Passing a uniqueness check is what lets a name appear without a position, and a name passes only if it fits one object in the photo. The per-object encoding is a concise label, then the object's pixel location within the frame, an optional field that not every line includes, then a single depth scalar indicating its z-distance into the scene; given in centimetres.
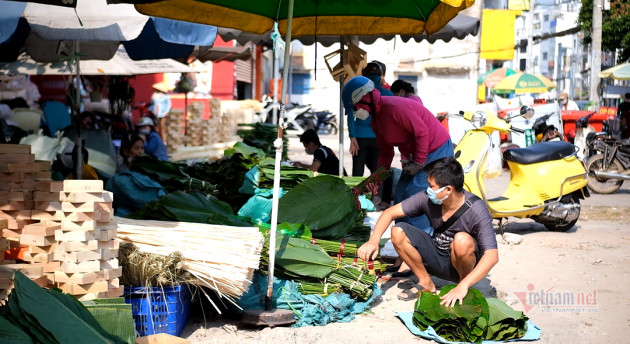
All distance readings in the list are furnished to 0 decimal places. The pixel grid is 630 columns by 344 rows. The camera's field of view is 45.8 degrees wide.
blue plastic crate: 455
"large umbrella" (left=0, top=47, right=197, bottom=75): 1064
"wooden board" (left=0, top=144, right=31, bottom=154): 445
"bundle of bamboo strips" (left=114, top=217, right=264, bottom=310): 464
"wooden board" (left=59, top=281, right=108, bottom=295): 417
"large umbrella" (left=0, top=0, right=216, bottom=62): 649
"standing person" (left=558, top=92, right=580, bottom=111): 2086
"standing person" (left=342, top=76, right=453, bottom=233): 620
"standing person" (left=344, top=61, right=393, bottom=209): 906
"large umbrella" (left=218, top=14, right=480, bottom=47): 1068
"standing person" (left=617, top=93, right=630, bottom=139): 1616
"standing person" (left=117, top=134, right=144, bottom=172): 940
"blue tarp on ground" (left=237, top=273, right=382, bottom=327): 509
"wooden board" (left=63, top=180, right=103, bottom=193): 428
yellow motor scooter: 820
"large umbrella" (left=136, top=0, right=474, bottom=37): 595
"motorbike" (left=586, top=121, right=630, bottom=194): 1255
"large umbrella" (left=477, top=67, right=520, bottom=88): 3747
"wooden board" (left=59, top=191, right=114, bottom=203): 424
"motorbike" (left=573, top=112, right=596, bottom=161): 1561
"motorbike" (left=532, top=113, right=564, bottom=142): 1181
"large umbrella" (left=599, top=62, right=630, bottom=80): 1934
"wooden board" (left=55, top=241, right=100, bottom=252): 421
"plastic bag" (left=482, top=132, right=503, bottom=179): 840
